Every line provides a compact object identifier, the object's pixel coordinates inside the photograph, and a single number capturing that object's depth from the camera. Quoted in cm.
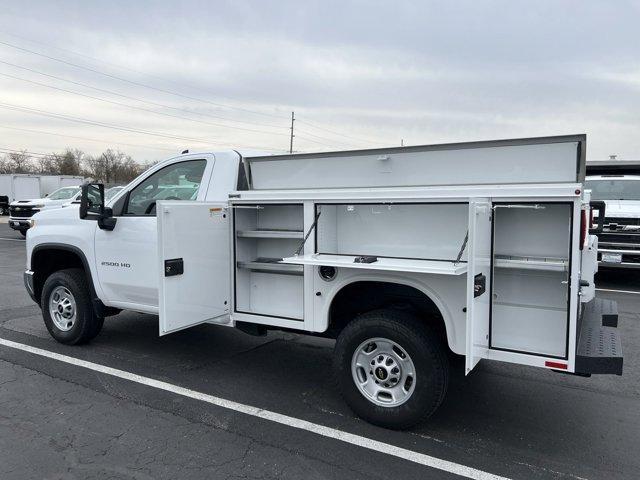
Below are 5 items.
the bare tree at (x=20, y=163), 6819
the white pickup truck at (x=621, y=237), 956
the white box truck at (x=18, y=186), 3238
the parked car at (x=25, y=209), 1977
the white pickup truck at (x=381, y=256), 354
